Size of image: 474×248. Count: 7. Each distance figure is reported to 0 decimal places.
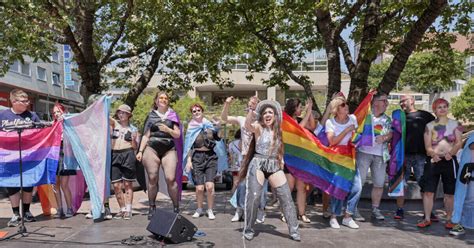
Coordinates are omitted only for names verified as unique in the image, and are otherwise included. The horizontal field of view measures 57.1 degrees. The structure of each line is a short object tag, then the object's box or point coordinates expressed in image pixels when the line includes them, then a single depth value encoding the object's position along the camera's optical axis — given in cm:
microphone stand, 566
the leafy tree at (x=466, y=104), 4159
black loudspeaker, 521
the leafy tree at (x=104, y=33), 962
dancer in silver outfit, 541
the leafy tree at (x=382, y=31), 753
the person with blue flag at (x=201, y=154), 670
